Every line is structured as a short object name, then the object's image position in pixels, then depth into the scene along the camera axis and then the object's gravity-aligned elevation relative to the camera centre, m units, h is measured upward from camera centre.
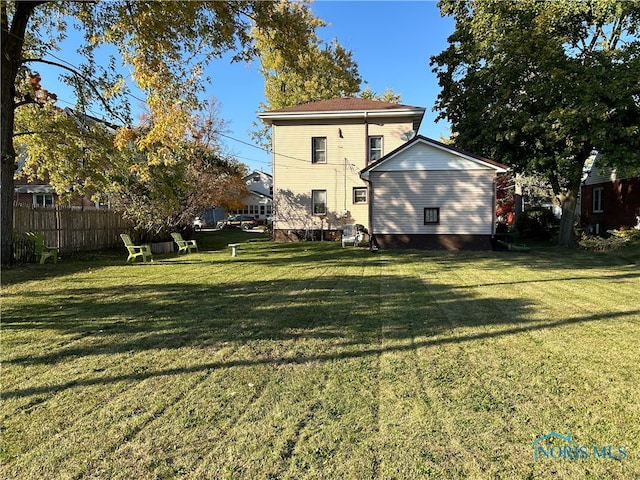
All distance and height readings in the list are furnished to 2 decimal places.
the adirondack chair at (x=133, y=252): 12.98 -0.83
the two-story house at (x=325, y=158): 21.72 +3.78
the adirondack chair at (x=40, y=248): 12.02 -0.71
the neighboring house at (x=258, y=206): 50.75 +2.61
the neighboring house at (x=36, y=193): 27.75 +2.27
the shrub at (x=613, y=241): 16.52 -0.53
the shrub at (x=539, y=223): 23.00 +0.31
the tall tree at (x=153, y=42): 9.66 +4.76
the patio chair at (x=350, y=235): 18.88 -0.39
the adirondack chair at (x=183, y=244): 15.83 -0.74
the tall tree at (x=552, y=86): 15.52 +5.88
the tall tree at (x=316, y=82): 33.22 +12.28
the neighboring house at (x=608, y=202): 19.83 +1.48
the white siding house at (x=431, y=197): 16.17 +1.26
